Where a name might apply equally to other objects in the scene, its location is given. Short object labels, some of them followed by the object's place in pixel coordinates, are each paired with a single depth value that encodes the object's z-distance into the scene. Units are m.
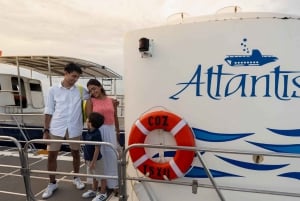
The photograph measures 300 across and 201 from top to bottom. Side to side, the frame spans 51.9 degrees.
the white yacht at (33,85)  7.49
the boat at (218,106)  2.29
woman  3.56
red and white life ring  2.40
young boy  3.36
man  3.66
